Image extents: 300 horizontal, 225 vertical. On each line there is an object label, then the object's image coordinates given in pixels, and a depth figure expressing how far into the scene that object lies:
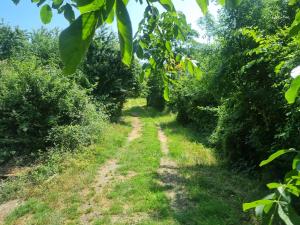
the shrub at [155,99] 18.84
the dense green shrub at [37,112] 6.90
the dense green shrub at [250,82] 4.50
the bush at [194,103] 10.25
